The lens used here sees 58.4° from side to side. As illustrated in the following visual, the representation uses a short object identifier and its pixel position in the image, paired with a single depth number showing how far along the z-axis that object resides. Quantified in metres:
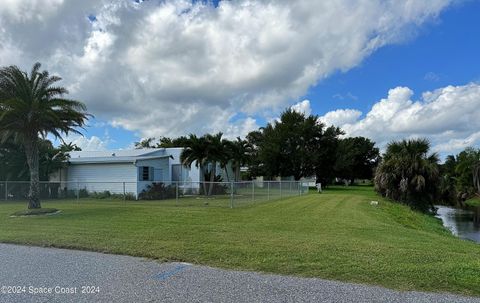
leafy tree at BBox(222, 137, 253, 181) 31.95
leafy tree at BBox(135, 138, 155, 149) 78.75
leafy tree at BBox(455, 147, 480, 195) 59.41
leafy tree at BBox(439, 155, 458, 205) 53.26
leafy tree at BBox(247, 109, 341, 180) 55.09
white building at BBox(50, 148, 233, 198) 28.91
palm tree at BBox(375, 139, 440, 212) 28.31
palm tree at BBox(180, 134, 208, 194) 30.14
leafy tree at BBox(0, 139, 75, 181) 29.27
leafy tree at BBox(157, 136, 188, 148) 59.08
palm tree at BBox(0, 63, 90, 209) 17.69
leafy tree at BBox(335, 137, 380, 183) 90.88
